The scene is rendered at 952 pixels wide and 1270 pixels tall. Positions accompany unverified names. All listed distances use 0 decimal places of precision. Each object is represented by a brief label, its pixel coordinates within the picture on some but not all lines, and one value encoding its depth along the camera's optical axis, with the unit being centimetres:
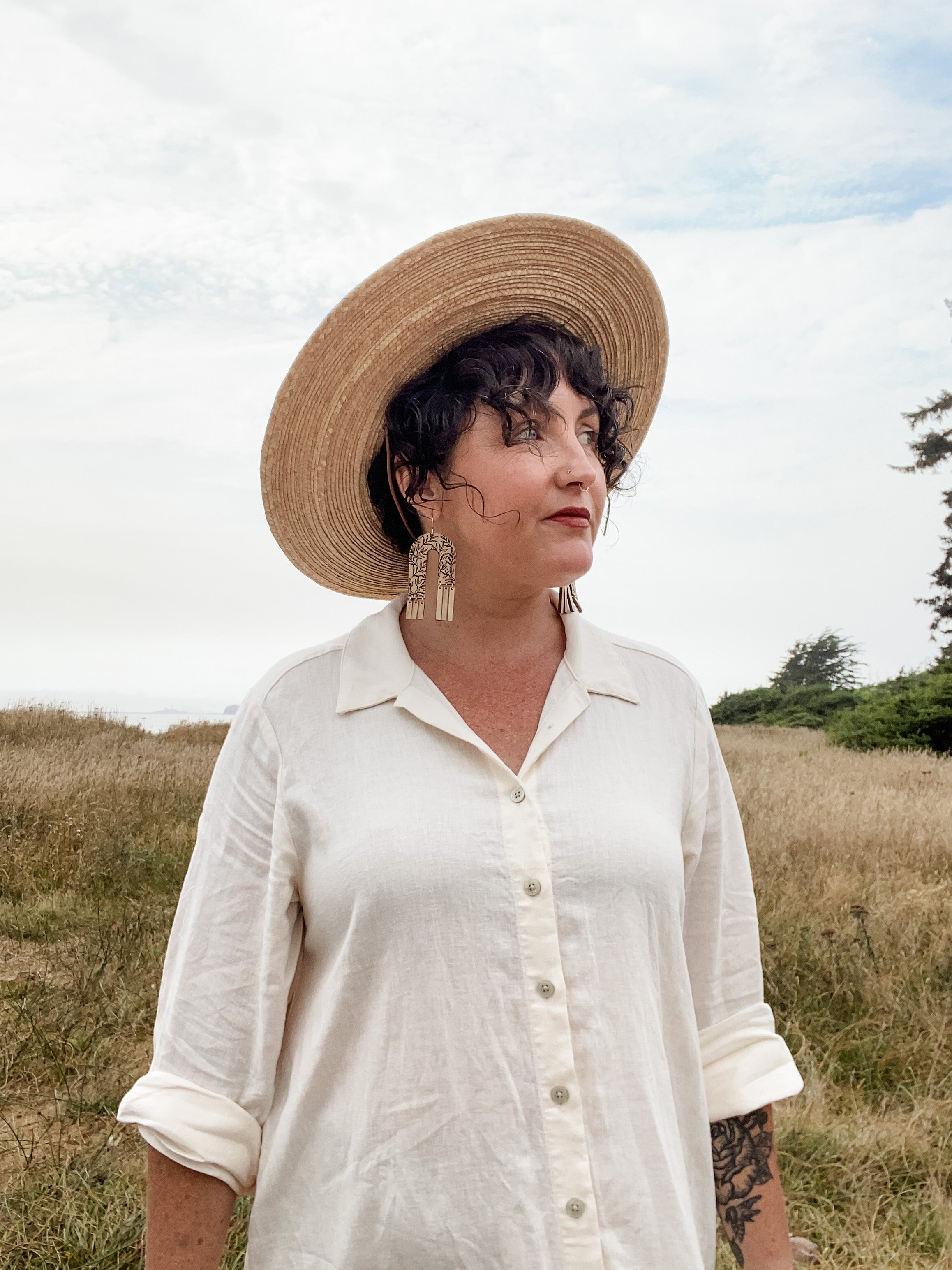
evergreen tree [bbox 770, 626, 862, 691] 3253
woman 143
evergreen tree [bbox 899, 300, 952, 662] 2892
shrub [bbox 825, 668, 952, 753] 1644
